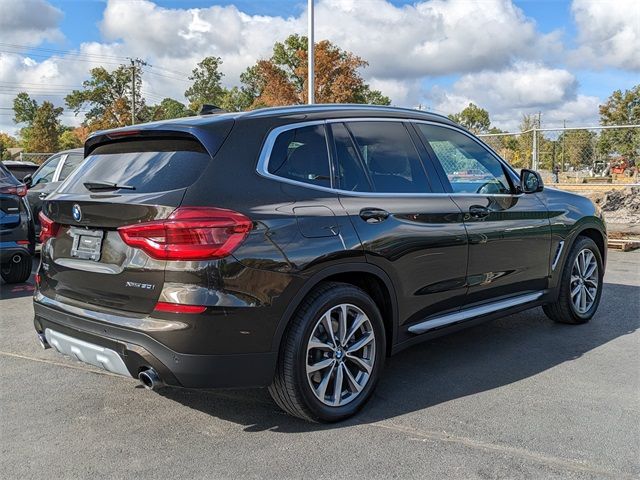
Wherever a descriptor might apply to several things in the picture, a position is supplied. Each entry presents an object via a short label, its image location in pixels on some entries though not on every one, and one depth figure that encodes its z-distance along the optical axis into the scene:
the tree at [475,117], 91.81
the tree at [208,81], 70.56
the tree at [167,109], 65.62
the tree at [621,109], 51.37
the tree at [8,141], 91.57
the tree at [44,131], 60.84
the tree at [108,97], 57.47
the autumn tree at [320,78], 40.66
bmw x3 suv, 2.99
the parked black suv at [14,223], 6.84
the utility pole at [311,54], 15.97
